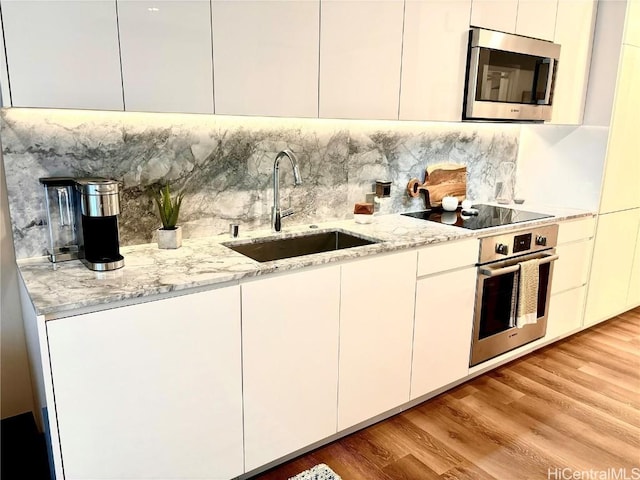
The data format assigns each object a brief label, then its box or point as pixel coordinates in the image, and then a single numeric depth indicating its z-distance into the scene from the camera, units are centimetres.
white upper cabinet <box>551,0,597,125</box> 299
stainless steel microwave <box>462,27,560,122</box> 259
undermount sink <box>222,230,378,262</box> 231
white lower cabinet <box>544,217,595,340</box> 313
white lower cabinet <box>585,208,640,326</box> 340
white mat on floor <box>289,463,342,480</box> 205
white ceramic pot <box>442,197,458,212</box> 309
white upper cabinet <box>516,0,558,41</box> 276
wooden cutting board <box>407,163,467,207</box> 307
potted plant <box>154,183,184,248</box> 207
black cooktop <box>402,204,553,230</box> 275
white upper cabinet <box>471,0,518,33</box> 257
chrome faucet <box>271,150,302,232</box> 237
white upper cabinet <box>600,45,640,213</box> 313
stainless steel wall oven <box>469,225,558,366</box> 264
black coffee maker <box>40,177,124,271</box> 169
